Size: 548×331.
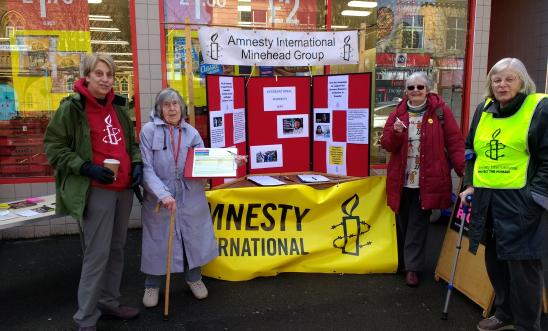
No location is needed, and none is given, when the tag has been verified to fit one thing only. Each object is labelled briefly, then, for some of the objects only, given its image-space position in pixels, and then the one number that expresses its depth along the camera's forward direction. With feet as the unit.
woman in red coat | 12.25
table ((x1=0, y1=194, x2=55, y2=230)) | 11.13
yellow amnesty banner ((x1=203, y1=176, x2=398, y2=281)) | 13.26
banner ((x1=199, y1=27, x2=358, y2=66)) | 13.76
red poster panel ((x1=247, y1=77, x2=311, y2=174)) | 15.03
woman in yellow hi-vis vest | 8.92
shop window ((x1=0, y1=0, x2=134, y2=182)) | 16.51
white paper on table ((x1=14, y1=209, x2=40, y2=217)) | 12.01
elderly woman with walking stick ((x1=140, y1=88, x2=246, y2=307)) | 11.05
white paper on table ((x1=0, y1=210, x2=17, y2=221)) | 11.60
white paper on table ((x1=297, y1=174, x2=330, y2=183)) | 14.10
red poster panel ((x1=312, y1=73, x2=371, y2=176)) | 14.46
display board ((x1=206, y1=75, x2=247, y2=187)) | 13.39
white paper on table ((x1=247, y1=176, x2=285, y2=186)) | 13.79
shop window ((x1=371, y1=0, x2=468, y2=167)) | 19.62
